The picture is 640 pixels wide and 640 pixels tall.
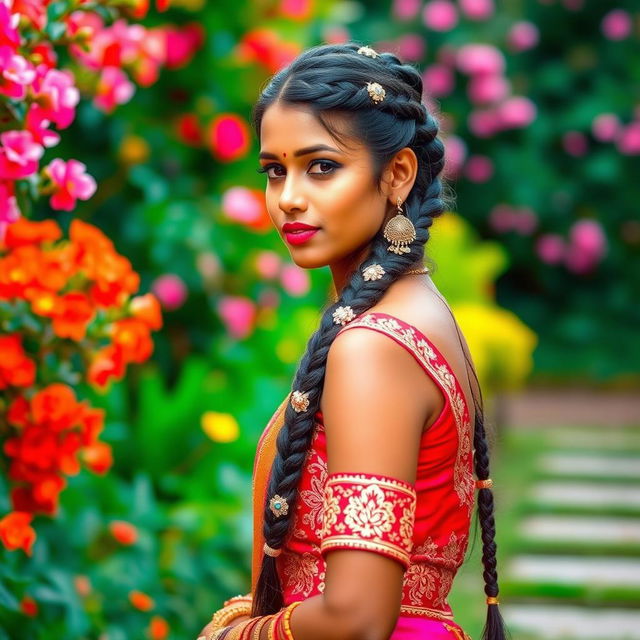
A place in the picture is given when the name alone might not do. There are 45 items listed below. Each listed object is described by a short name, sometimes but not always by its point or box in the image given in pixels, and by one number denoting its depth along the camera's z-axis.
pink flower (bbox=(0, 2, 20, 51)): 2.26
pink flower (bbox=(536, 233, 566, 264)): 11.46
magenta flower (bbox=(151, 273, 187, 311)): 4.50
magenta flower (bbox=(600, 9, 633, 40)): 11.27
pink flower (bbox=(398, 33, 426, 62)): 10.66
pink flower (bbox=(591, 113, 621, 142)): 11.14
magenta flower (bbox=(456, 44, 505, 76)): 10.38
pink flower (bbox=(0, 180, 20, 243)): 2.47
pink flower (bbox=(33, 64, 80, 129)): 2.41
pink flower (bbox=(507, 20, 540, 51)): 10.62
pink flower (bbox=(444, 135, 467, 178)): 9.21
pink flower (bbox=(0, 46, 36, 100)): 2.28
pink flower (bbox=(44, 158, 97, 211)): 2.56
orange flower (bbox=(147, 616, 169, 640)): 3.34
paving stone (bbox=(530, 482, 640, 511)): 6.64
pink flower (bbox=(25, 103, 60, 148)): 2.42
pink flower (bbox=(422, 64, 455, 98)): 10.70
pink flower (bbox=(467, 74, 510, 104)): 10.56
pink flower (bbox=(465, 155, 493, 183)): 11.36
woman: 1.69
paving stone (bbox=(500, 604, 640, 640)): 4.61
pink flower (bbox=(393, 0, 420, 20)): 10.67
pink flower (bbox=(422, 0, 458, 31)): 10.30
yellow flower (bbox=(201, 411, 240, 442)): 3.98
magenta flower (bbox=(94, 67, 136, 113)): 3.13
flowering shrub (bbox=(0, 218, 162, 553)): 2.67
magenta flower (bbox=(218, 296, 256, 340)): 4.72
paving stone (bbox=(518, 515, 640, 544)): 5.98
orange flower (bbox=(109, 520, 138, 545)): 3.50
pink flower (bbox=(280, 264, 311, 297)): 4.94
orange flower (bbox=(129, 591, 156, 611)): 3.33
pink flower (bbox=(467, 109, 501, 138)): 10.86
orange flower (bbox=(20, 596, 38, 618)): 2.73
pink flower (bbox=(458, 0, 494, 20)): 10.41
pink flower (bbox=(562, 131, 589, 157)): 11.52
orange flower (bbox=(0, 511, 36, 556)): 2.51
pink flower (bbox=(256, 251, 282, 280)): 4.80
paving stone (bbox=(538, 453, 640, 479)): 7.51
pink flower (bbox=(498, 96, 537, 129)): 10.67
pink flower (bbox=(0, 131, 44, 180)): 2.40
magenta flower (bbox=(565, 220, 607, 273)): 11.30
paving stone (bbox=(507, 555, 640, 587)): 5.28
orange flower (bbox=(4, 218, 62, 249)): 2.70
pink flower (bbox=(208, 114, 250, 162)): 4.65
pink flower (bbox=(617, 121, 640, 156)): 11.05
